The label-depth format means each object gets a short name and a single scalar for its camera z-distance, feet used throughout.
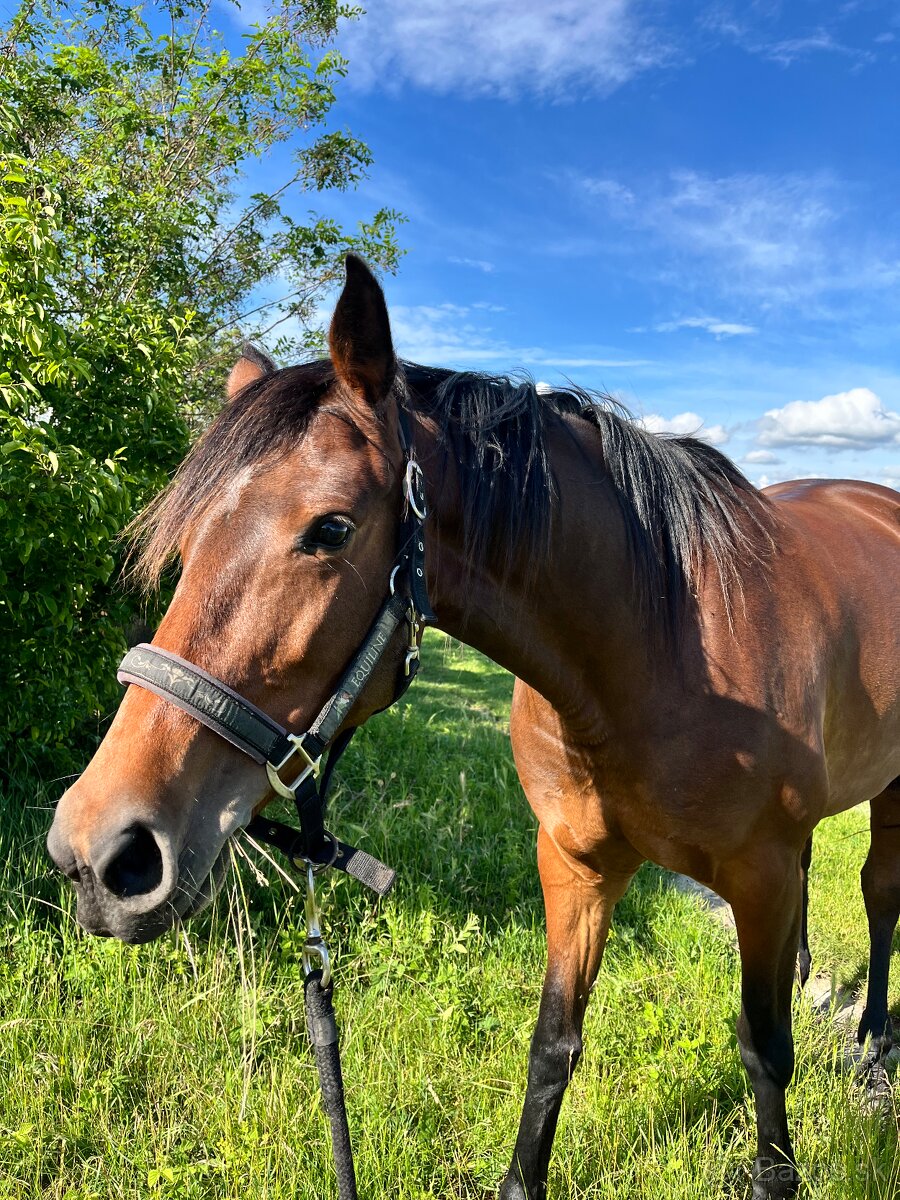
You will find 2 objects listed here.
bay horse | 4.13
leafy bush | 8.84
